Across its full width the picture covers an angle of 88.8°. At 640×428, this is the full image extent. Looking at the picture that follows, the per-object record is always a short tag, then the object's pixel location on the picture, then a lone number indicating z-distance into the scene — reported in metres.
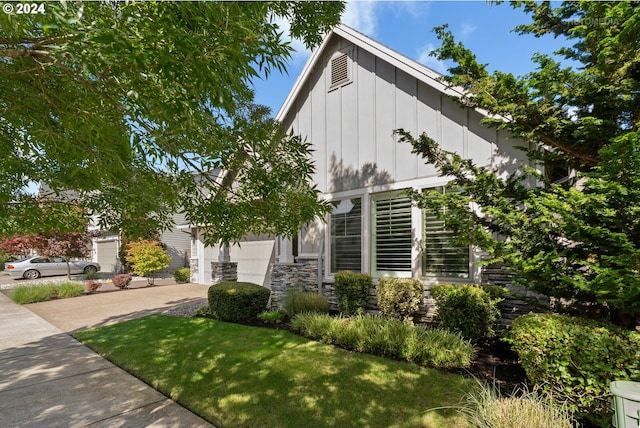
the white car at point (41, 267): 21.25
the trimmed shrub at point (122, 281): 15.66
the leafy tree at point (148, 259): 16.97
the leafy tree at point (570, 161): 3.29
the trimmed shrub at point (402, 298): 6.66
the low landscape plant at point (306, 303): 7.82
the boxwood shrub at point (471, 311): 5.48
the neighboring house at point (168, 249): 23.64
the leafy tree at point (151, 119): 1.97
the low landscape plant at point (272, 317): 7.97
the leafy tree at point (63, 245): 16.08
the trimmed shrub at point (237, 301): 8.25
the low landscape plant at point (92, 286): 14.48
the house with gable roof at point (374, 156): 6.74
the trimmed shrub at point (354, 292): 7.40
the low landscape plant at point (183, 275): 17.55
